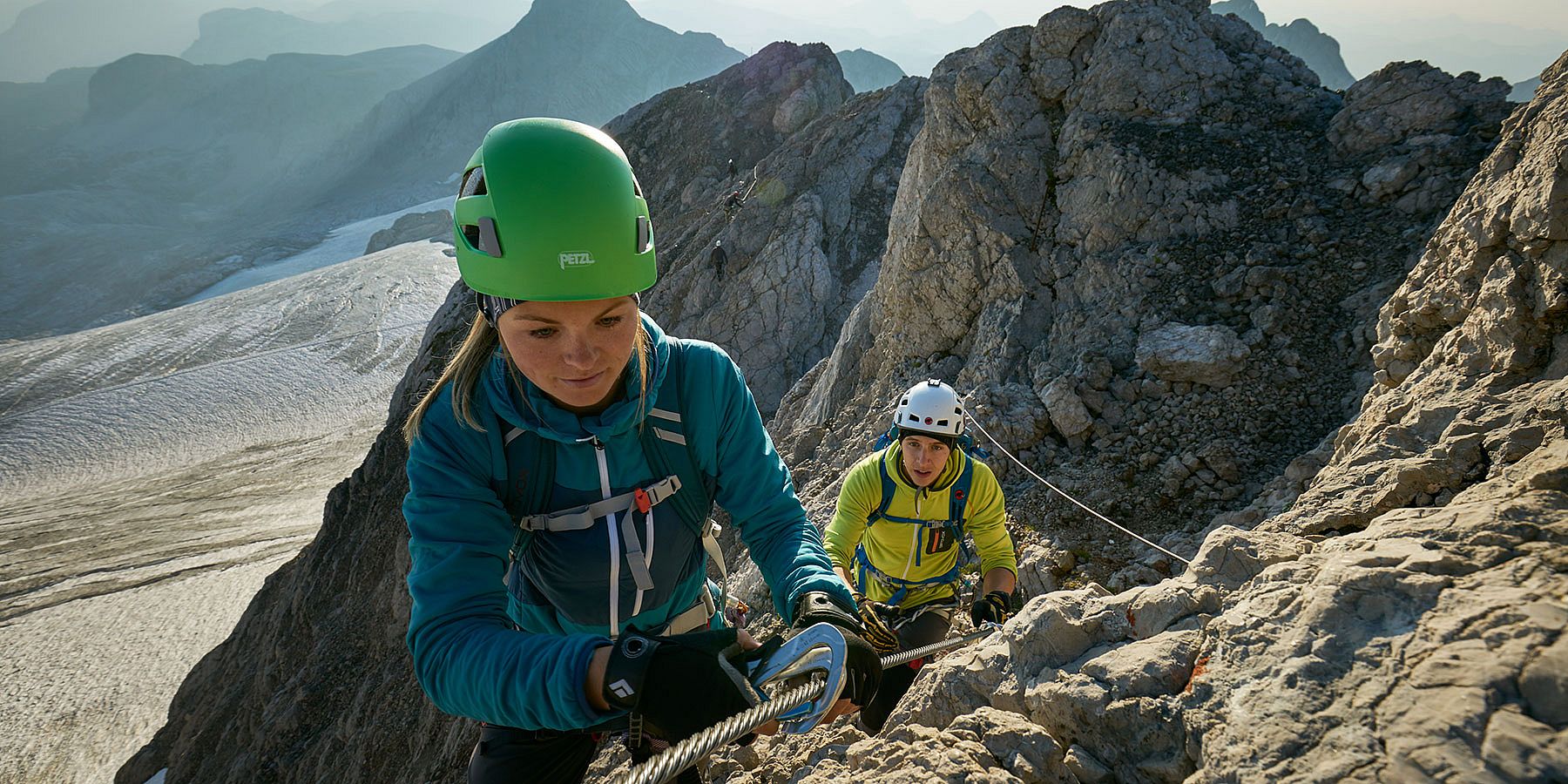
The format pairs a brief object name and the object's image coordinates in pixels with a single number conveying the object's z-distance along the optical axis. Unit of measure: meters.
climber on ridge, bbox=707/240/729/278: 23.95
